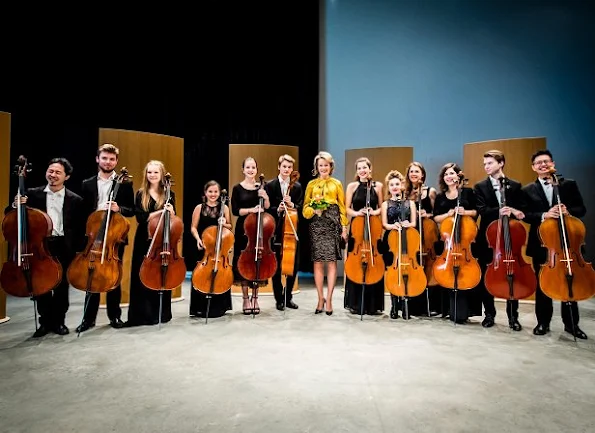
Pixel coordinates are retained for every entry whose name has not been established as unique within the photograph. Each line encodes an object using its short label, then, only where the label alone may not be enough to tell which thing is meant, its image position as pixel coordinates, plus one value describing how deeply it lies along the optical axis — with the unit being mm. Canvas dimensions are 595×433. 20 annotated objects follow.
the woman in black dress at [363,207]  4398
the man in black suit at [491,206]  3807
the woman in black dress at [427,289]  4352
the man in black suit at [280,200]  4438
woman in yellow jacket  4332
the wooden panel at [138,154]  4746
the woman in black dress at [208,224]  4262
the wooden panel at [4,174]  3961
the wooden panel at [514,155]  5285
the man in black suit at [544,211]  3578
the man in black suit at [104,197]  3705
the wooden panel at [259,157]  5586
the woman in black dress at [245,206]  4312
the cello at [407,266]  3932
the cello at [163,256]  3615
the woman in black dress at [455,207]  3992
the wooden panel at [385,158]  5758
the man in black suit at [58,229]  3549
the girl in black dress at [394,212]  4156
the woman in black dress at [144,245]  3875
